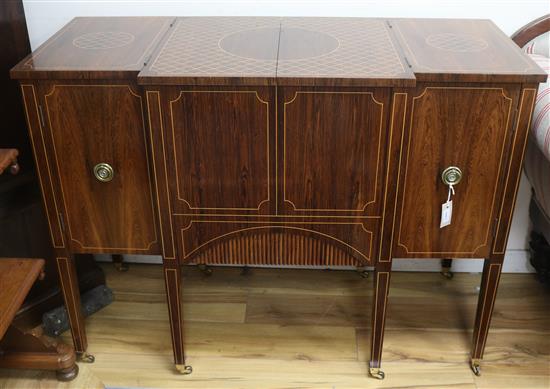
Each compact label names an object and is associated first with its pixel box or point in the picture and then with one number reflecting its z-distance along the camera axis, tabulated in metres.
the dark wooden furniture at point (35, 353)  1.60
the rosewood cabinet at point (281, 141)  1.26
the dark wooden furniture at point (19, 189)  1.58
